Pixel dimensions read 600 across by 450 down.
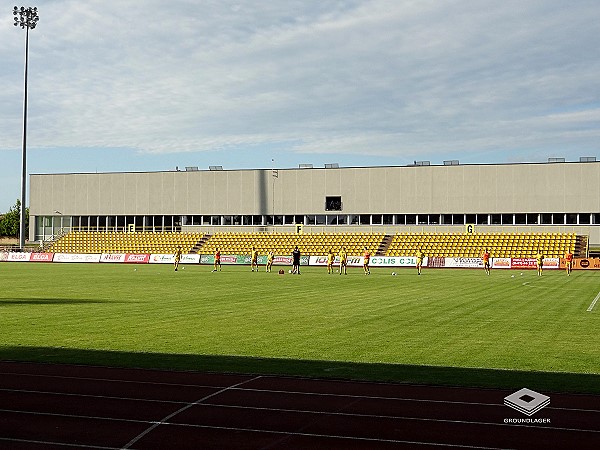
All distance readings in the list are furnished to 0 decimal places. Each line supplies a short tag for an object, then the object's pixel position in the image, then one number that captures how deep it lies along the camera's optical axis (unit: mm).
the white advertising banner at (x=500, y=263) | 60947
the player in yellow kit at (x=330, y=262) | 51000
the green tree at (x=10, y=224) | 148250
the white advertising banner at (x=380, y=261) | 63531
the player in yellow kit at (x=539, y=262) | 49688
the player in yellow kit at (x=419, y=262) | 50894
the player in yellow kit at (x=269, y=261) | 54156
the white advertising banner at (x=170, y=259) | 69188
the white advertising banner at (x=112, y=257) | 72438
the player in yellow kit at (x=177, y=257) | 57344
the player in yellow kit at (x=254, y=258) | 55312
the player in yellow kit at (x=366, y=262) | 49906
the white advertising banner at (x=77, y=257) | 72562
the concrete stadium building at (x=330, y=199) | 72312
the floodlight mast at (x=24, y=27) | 69062
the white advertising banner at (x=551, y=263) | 59625
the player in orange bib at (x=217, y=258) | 54531
